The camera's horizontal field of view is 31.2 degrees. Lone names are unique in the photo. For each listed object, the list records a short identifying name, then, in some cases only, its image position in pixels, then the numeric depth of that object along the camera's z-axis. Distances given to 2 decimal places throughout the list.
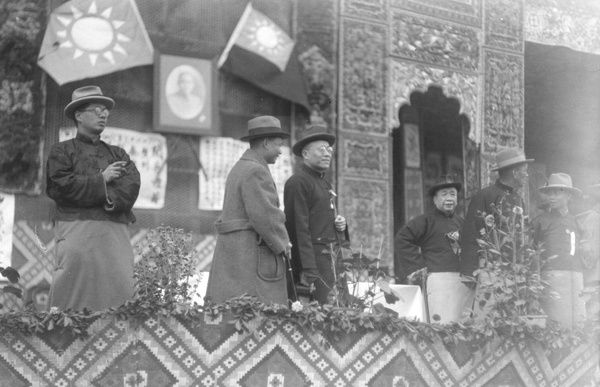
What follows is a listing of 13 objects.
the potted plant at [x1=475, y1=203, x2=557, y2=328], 6.11
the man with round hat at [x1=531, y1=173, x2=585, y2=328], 7.54
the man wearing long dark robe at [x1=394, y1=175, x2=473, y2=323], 7.94
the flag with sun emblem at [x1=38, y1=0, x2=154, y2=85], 8.48
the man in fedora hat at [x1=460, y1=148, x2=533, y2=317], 7.38
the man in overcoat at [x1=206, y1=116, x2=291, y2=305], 6.13
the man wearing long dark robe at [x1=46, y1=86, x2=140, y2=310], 6.05
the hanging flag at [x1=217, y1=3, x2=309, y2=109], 9.24
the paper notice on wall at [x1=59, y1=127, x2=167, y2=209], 8.89
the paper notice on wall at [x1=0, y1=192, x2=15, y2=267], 8.30
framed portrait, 8.95
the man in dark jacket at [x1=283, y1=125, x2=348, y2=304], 6.67
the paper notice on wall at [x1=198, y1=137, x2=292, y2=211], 9.16
